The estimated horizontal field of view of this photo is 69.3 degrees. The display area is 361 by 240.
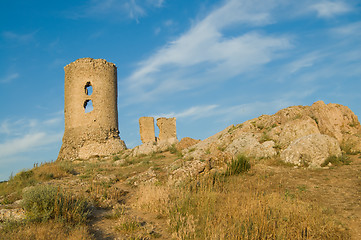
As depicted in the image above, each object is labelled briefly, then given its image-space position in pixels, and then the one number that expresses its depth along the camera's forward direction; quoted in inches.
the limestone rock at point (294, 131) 445.4
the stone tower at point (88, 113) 824.9
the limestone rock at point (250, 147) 433.8
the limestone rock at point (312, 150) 373.7
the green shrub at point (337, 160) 366.3
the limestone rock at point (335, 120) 458.6
